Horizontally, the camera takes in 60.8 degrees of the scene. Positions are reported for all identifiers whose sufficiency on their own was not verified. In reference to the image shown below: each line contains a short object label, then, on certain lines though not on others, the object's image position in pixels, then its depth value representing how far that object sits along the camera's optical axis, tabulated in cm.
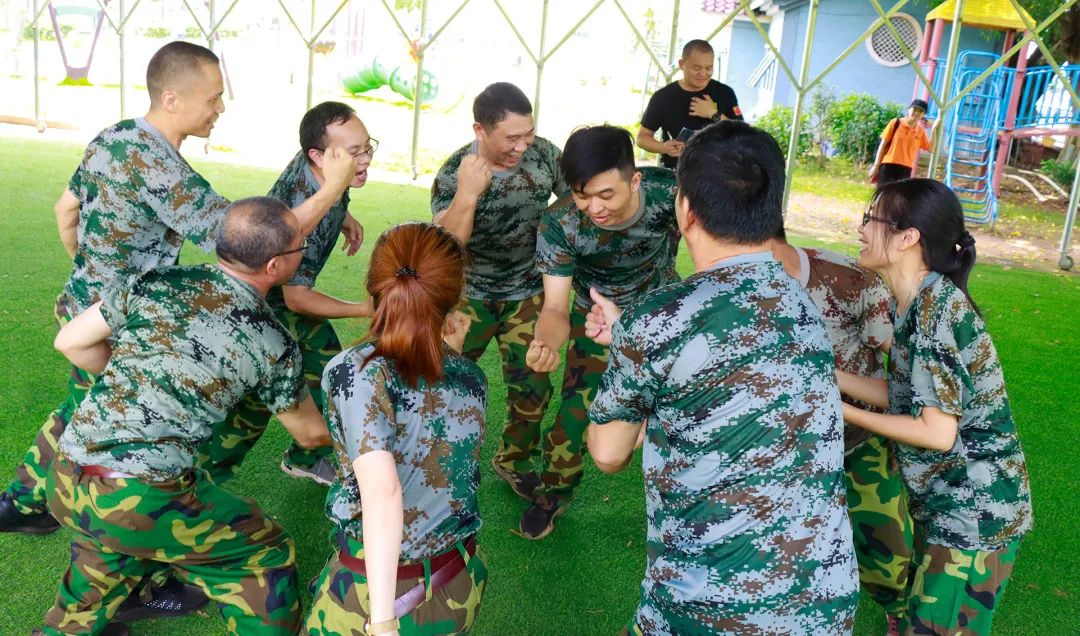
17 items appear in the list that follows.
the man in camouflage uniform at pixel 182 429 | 247
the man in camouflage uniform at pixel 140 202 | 313
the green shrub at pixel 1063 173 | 1570
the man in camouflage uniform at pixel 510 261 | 406
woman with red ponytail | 210
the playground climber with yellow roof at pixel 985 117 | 1306
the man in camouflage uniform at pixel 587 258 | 317
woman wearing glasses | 242
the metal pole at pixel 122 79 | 1260
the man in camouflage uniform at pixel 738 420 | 183
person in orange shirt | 1183
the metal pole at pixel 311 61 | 1119
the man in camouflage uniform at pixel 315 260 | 356
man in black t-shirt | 725
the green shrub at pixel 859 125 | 1739
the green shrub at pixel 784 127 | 1786
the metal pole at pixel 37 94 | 1320
